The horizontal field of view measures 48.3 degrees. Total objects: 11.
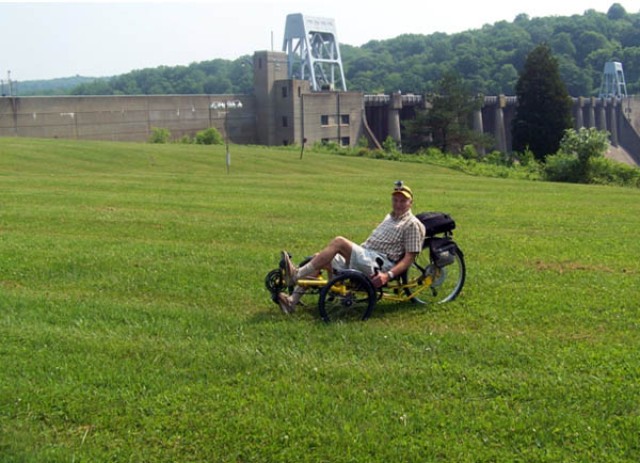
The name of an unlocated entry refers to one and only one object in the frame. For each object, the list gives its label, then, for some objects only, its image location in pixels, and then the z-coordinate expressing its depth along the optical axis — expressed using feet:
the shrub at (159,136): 200.06
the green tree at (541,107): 223.10
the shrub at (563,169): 134.82
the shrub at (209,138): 203.18
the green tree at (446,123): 244.22
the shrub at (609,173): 131.95
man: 26.14
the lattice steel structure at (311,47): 361.51
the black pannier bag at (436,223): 27.94
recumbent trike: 25.44
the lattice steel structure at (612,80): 516.73
